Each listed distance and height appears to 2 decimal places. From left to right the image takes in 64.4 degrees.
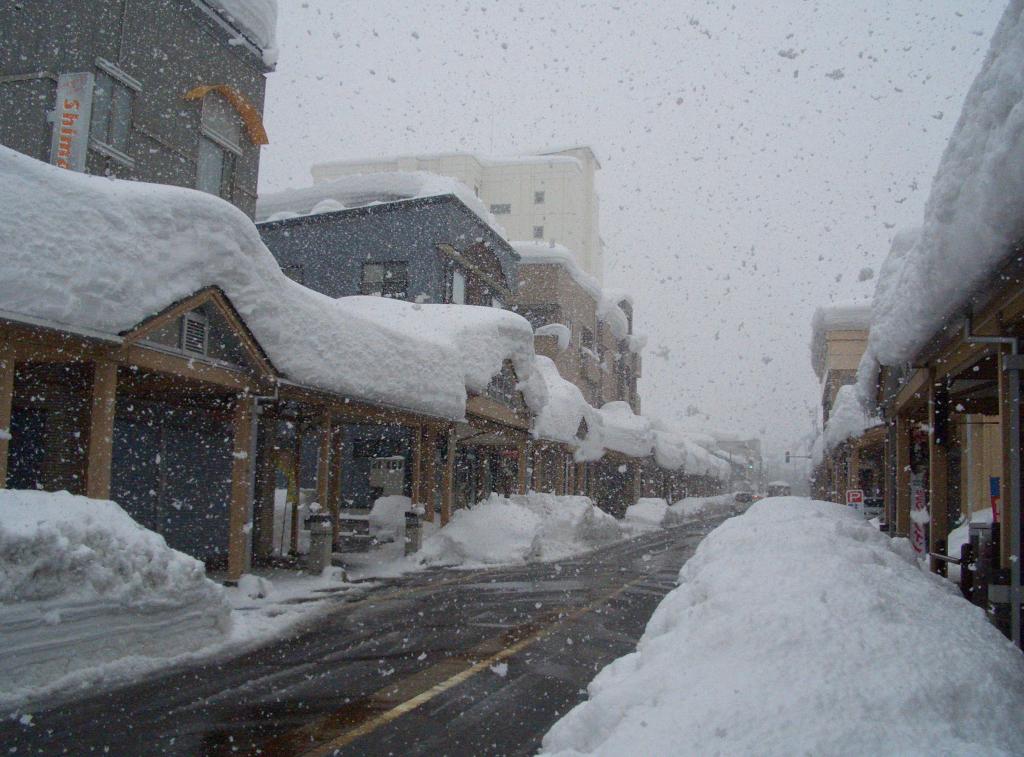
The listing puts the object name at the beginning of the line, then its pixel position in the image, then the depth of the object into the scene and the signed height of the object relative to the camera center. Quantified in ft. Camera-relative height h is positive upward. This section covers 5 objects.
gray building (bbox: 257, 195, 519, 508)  88.88 +22.84
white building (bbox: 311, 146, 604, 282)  209.87 +72.07
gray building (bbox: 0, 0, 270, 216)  45.50 +21.89
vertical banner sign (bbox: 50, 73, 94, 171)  44.50 +18.40
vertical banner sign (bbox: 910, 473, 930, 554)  44.45 -2.44
